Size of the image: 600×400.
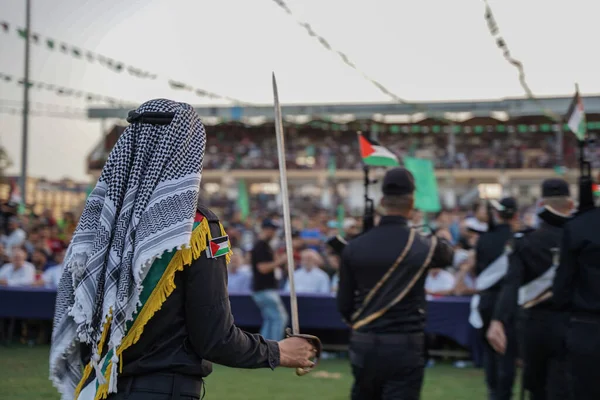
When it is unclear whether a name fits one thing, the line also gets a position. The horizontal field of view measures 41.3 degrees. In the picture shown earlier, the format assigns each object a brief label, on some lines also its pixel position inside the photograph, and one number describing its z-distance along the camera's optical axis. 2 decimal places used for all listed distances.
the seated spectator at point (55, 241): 15.24
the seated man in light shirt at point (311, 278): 12.34
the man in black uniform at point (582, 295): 4.29
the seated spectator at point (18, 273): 13.10
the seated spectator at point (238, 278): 13.07
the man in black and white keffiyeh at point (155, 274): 2.67
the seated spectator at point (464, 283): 11.38
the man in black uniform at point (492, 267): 7.00
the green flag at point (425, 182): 14.47
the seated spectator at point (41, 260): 13.95
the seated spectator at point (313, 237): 16.75
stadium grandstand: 46.78
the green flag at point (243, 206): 35.09
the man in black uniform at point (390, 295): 4.61
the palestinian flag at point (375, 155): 7.32
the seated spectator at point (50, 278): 13.20
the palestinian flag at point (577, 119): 5.81
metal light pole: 17.59
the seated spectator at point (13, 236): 16.10
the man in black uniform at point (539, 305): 5.69
